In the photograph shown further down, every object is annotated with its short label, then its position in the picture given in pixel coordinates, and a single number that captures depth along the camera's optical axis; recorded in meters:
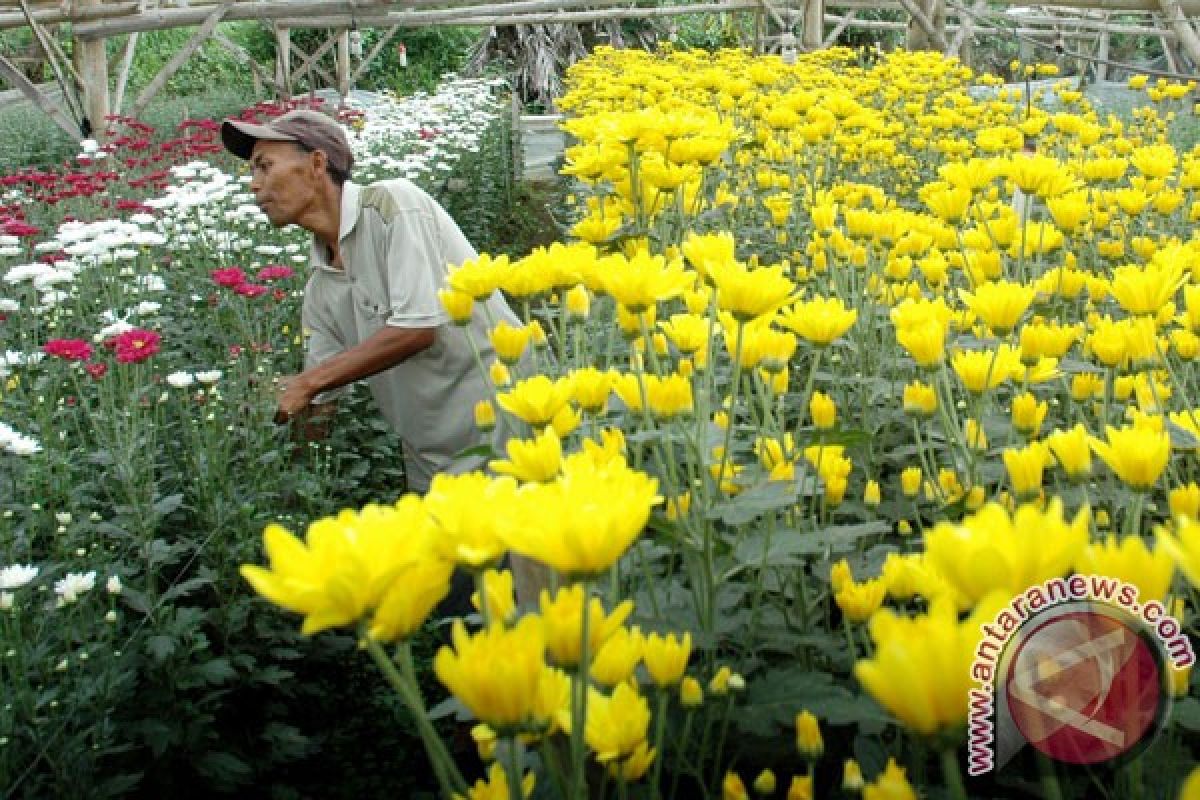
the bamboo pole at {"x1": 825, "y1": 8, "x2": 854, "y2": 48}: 10.17
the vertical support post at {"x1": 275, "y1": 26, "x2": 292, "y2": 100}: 11.95
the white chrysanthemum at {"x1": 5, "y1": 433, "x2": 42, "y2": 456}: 2.29
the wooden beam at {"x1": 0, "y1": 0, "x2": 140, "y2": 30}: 7.89
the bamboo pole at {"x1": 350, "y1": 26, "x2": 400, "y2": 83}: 11.71
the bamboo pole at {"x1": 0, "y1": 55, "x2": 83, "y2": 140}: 7.76
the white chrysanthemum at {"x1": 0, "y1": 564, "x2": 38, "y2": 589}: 1.93
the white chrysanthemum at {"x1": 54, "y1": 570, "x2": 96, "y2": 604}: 1.99
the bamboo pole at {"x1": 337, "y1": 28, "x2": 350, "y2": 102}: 12.80
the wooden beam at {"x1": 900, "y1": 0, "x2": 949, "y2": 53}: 7.47
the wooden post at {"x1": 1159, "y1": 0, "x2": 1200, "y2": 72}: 4.17
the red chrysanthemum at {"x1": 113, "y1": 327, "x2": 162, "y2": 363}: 2.46
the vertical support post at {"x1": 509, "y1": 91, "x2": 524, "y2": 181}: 9.48
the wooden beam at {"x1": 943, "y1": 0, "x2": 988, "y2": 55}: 6.83
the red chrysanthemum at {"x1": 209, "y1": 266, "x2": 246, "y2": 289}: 2.98
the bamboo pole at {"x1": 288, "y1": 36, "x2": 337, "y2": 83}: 11.91
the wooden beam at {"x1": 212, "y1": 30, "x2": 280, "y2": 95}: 11.31
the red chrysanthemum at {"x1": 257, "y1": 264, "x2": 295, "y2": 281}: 3.27
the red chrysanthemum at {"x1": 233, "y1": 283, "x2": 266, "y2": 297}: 2.97
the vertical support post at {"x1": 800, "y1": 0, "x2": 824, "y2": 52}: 8.74
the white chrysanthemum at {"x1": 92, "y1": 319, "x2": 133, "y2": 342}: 2.76
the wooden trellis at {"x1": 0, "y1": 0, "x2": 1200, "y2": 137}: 7.62
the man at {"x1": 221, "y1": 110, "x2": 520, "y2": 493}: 3.01
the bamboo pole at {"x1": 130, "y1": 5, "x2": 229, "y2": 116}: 8.14
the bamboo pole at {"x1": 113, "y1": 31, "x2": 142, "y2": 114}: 8.59
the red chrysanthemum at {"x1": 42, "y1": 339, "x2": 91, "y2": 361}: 2.60
